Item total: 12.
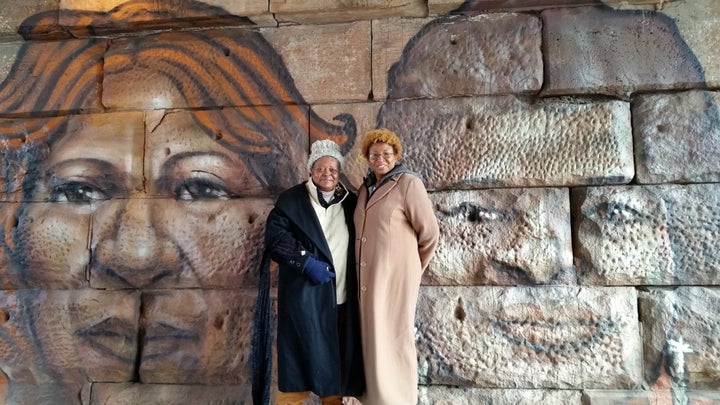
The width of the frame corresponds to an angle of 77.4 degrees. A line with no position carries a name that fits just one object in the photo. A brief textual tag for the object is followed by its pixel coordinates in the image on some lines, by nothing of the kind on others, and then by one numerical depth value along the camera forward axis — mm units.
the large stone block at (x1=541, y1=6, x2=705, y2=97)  2975
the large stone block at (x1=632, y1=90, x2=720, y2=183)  2887
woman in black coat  2211
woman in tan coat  2193
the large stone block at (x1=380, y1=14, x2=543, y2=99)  3094
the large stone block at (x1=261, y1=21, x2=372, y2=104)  3213
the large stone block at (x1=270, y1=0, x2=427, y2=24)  3191
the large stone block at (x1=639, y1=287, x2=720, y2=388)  2785
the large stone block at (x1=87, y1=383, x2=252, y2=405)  3066
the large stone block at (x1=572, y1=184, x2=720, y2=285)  2846
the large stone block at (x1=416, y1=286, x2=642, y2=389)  2830
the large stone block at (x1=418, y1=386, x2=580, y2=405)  2846
